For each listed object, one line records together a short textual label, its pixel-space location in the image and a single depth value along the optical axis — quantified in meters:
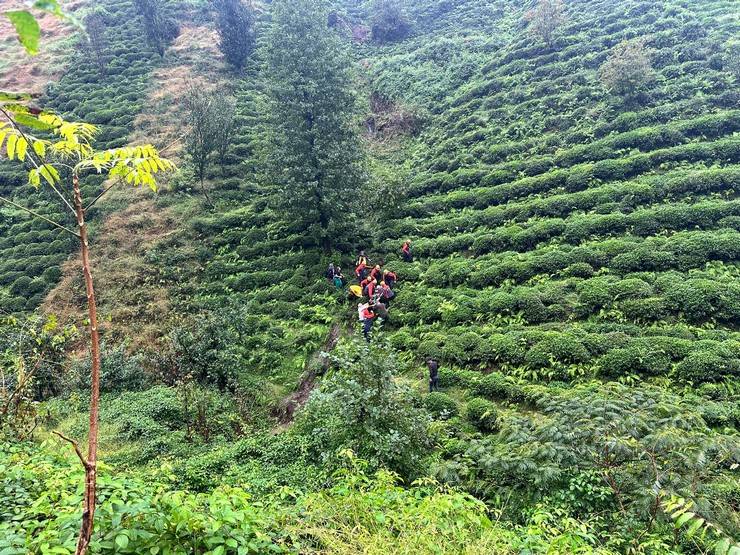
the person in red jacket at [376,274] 14.77
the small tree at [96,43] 32.94
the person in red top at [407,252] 16.75
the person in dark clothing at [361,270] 15.72
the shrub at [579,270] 12.97
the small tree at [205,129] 21.39
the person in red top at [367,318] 12.95
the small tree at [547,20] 26.05
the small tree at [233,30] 32.50
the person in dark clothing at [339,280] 16.57
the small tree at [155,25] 34.59
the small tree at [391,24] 36.06
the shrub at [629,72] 18.81
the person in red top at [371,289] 13.77
